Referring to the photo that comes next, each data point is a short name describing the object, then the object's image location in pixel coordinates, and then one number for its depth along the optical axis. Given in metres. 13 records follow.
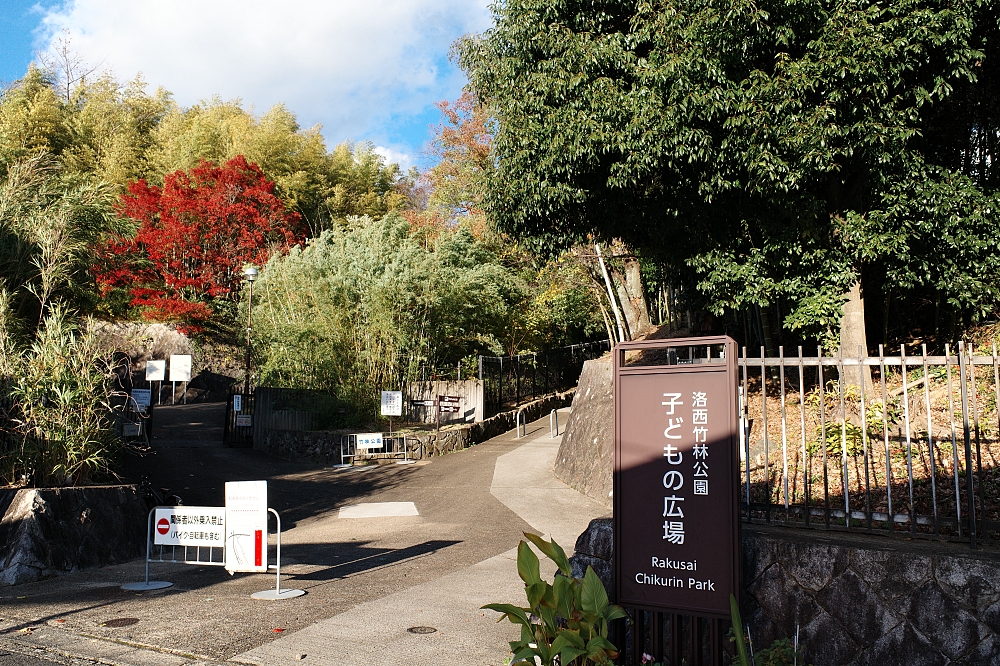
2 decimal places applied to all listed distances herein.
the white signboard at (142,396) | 13.89
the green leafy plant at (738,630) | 3.94
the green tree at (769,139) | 9.44
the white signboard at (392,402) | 18.30
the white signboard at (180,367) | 18.30
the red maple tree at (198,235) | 32.62
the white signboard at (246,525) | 7.54
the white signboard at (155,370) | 16.89
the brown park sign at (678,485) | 4.45
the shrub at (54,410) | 8.91
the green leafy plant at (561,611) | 4.21
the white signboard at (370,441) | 17.30
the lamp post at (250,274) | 20.88
